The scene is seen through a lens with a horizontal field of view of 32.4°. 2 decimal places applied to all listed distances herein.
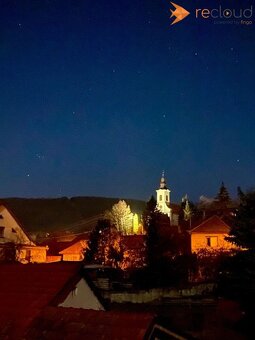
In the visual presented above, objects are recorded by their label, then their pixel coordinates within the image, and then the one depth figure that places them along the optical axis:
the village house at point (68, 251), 54.92
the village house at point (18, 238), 40.75
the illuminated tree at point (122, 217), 70.94
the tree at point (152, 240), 39.24
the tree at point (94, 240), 43.12
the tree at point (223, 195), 99.19
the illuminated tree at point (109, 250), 42.53
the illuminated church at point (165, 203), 97.06
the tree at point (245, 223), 20.68
